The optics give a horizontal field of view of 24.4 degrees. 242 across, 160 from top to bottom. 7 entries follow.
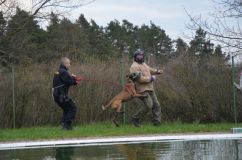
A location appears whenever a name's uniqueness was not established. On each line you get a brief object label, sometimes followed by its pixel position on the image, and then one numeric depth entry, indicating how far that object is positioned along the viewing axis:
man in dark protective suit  14.53
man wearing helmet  15.23
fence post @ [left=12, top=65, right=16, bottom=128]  17.11
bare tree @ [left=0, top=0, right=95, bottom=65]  19.86
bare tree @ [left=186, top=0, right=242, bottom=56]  18.34
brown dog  15.23
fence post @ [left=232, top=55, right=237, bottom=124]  17.44
